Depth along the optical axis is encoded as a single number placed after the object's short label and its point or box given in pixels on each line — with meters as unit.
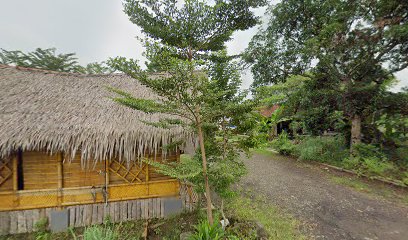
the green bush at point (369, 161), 7.65
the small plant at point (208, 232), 3.85
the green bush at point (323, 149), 10.05
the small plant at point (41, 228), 5.16
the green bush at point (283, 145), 12.15
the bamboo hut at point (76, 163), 4.96
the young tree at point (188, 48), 3.31
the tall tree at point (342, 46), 7.43
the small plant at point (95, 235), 3.93
